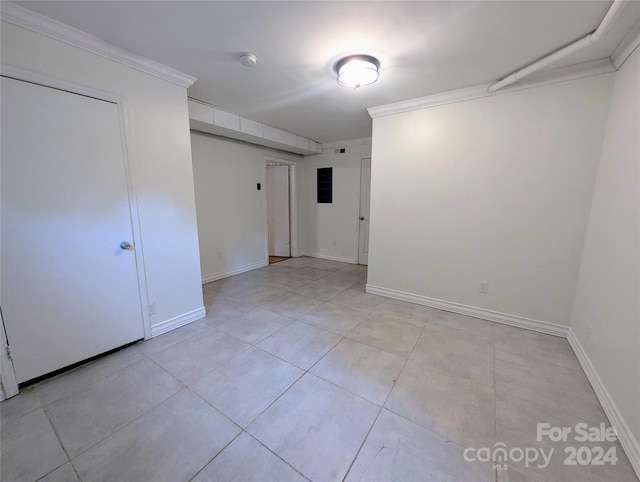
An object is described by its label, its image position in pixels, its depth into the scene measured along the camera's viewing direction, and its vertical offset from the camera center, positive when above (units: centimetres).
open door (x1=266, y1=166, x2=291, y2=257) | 544 -18
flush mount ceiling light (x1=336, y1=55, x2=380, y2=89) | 198 +107
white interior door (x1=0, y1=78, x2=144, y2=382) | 158 -20
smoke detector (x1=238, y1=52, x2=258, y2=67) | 195 +113
